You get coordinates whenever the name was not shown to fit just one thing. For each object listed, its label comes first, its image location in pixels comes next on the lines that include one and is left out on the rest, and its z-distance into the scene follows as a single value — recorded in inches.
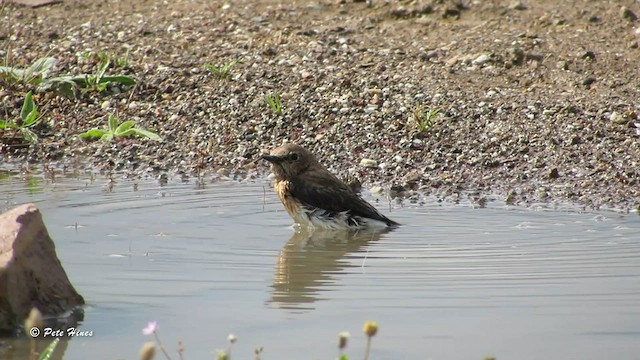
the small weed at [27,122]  442.0
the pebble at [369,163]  406.9
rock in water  234.5
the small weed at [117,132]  435.5
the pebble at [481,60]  463.8
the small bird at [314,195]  356.2
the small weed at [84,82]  466.0
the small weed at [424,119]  418.0
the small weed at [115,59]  482.5
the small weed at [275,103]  441.1
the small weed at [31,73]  466.9
